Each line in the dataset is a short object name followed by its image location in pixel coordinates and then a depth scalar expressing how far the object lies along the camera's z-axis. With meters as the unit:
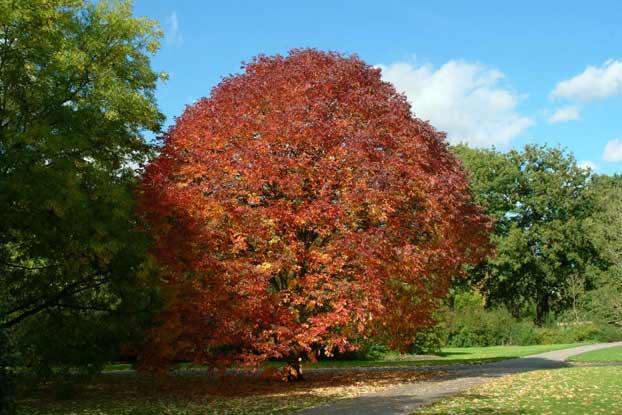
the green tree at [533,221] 51.78
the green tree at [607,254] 41.00
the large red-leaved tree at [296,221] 16.38
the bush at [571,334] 43.41
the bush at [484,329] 42.47
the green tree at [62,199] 15.30
